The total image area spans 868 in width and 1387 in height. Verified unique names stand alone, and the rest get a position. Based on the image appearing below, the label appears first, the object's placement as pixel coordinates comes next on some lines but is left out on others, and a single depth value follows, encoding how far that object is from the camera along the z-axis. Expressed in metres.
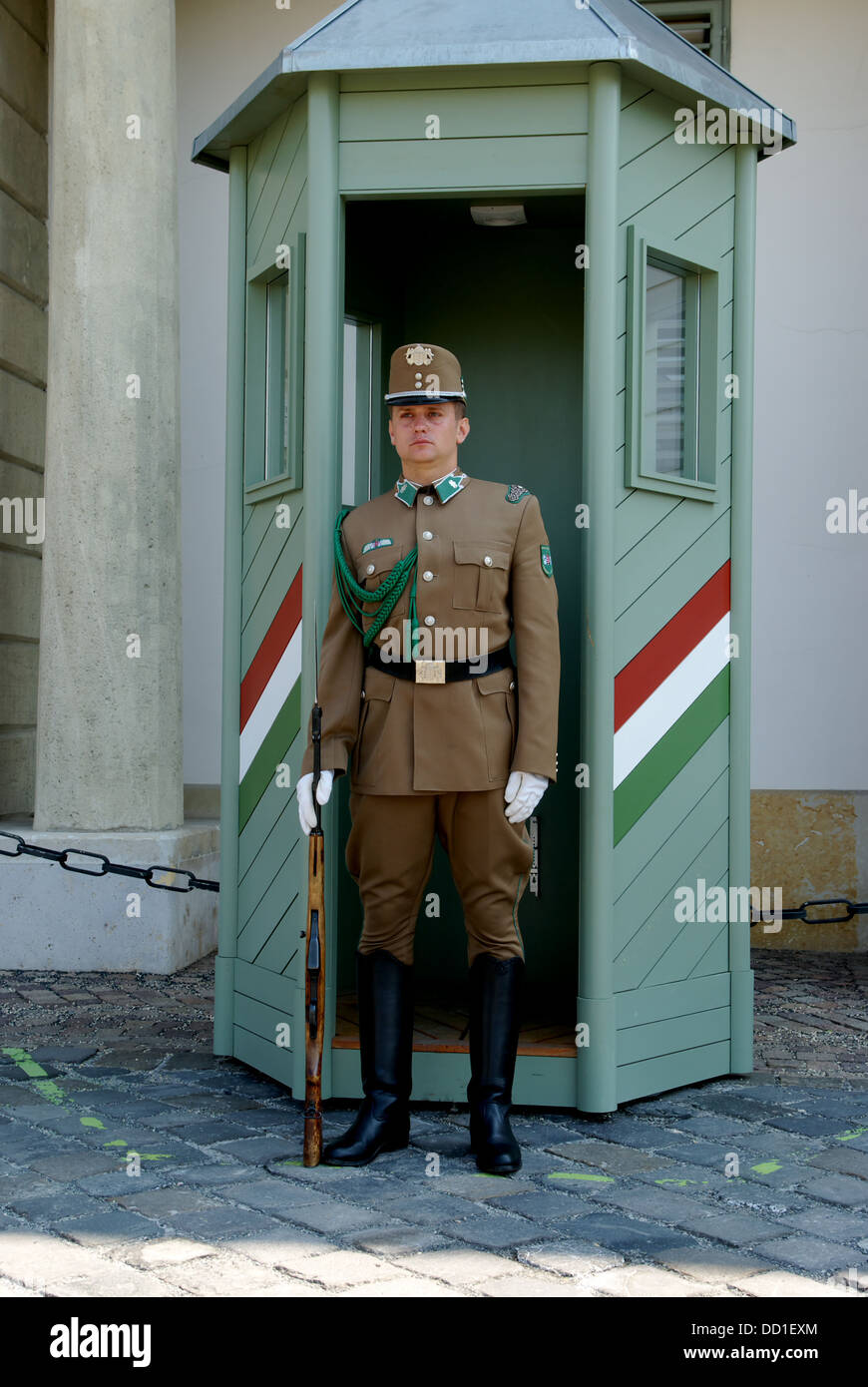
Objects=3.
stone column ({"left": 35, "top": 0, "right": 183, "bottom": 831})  6.21
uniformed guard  3.61
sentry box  3.92
